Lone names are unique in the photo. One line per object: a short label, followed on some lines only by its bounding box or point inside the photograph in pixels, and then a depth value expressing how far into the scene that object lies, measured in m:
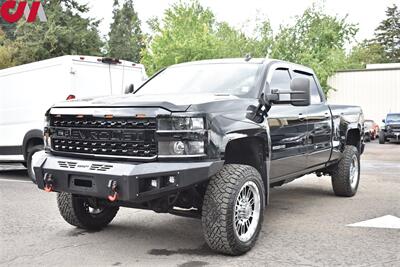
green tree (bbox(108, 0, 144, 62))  55.59
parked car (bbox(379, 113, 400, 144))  25.00
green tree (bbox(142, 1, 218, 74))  31.02
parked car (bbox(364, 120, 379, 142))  27.17
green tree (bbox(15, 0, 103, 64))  35.84
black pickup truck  4.25
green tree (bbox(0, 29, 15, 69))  35.72
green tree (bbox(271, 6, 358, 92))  33.69
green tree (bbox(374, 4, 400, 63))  78.12
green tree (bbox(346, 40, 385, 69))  54.81
